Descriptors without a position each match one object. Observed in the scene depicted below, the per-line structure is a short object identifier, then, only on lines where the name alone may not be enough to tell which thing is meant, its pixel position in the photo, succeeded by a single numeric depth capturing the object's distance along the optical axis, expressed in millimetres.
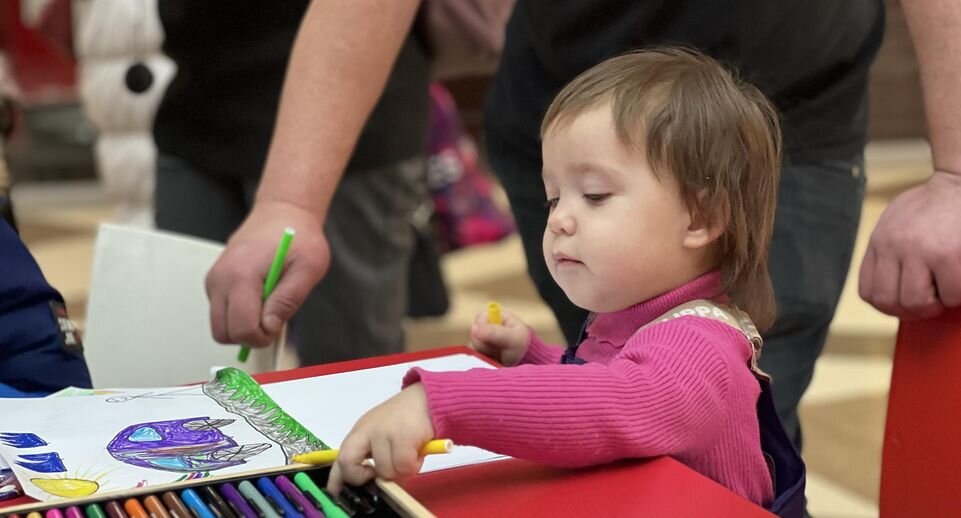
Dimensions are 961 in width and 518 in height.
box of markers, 1992
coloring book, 2052
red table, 1995
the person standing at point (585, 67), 2380
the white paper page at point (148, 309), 2687
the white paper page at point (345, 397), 2101
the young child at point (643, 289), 2018
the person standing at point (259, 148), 2918
